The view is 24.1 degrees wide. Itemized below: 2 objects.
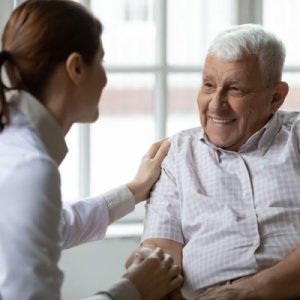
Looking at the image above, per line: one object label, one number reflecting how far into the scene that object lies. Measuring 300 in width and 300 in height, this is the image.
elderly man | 2.04
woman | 1.31
